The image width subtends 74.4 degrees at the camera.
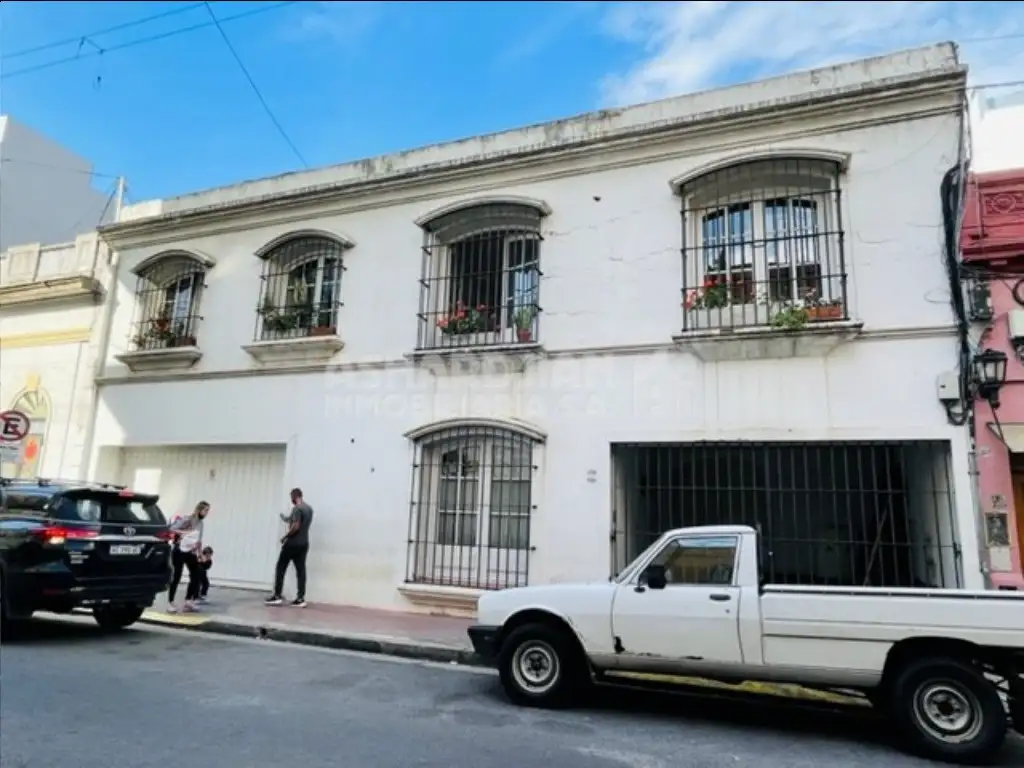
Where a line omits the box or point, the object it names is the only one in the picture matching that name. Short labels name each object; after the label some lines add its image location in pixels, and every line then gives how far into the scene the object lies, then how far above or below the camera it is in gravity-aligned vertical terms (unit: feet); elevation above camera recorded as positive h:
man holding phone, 32.86 -1.13
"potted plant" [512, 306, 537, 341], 32.63 +10.04
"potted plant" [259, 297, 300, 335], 38.40 +11.51
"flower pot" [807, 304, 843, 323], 27.32 +9.24
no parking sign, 26.37 +3.23
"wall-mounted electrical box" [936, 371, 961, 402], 25.18 +5.94
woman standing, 31.14 -1.30
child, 31.53 -2.03
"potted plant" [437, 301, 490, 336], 33.99 +10.43
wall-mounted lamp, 24.44 +6.28
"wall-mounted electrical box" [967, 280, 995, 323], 24.99 +9.06
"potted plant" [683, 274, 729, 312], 29.19 +10.44
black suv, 21.58 -1.08
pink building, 23.94 +7.61
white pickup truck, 15.02 -2.32
